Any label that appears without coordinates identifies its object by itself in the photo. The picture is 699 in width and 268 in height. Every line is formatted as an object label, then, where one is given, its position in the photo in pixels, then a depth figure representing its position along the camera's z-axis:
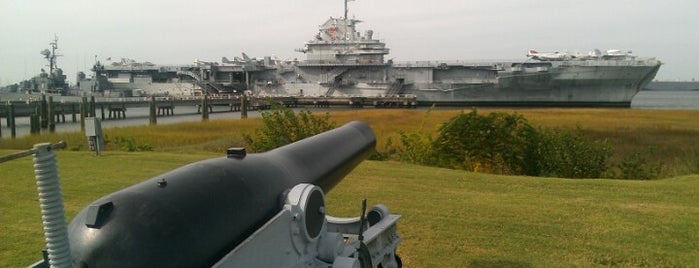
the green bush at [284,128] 12.59
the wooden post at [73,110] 42.75
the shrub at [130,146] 13.57
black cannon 1.87
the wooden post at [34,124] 28.60
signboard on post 10.16
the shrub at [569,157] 10.52
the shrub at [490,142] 10.70
